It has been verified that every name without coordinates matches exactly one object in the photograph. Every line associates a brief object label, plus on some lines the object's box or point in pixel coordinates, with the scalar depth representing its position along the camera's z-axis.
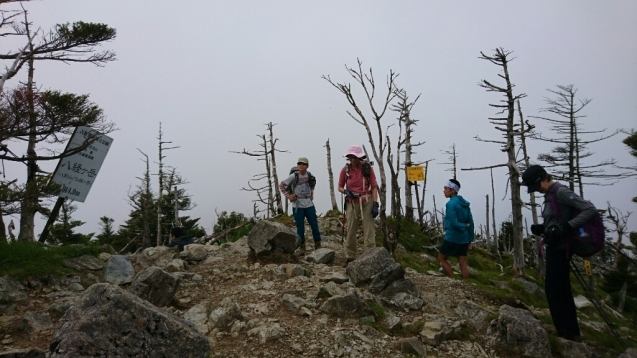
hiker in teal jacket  7.88
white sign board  8.29
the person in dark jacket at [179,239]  10.83
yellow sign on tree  16.62
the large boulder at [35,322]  5.18
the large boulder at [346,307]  5.72
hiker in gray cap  9.11
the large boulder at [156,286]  5.85
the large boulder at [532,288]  9.35
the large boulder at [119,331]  3.55
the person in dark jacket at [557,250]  5.52
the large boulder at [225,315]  5.37
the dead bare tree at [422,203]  18.55
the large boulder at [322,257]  8.56
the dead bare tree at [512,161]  10.52
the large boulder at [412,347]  4.96
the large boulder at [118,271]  6.91
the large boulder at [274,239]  8.53
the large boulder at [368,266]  7.12
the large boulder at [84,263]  7.52
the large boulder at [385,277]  6.89
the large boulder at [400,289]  6.81
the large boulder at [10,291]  6.03
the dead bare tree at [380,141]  8.99
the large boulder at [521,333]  5.34
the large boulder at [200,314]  5.43
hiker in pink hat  8.51
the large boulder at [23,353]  3.98
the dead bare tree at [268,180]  19.66
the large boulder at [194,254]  9.02
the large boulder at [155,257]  8.52
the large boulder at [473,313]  6.04
